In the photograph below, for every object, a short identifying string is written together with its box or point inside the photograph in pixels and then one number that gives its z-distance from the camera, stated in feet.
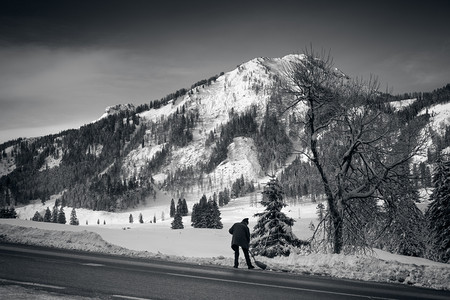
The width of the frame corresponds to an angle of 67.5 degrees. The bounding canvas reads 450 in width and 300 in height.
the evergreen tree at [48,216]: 363.35
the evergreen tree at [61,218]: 364.17
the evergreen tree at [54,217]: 364.58
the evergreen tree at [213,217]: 266.59
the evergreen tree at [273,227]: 78.28
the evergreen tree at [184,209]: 515.95
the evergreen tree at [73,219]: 410.47
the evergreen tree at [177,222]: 286.50
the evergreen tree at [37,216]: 331.45
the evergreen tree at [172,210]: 559.79
